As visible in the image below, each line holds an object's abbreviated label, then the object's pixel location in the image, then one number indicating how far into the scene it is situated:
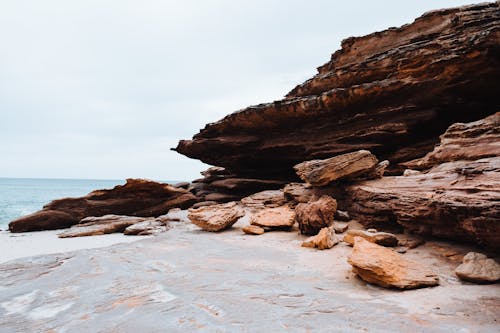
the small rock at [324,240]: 6.15
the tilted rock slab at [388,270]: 3.72
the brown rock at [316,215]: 7.44
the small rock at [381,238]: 5.61
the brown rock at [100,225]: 9.88
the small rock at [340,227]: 7.15
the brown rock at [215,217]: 8.93
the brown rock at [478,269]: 3.71
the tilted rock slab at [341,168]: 8.20
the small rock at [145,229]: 9.44
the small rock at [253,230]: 8.20
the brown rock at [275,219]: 8.32
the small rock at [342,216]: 7.96
